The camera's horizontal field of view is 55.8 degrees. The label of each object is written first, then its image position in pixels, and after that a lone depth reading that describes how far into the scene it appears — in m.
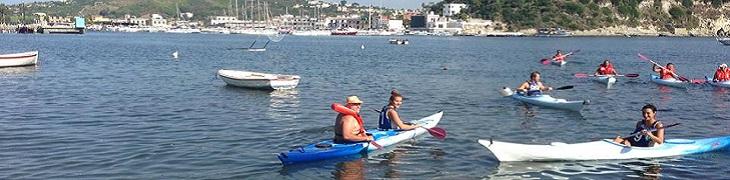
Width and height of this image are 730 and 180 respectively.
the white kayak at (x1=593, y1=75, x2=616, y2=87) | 40.25
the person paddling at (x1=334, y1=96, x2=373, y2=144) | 17.09
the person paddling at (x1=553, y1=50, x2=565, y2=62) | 64.44
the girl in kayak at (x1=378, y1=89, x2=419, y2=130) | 18.73
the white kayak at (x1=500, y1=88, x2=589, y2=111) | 27.36
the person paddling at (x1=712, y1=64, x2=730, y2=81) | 39.87
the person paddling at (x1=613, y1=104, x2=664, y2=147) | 17.23
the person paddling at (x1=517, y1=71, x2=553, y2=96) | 29.84
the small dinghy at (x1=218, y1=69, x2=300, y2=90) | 35.78
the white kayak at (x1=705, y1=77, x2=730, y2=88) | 39.06
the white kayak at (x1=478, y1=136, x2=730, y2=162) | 17.09
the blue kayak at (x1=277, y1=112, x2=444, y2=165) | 16.81
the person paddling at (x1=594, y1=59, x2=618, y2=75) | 43.59
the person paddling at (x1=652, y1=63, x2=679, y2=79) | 40.97
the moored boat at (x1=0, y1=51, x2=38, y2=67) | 50.84
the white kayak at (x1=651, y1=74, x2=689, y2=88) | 39.91
